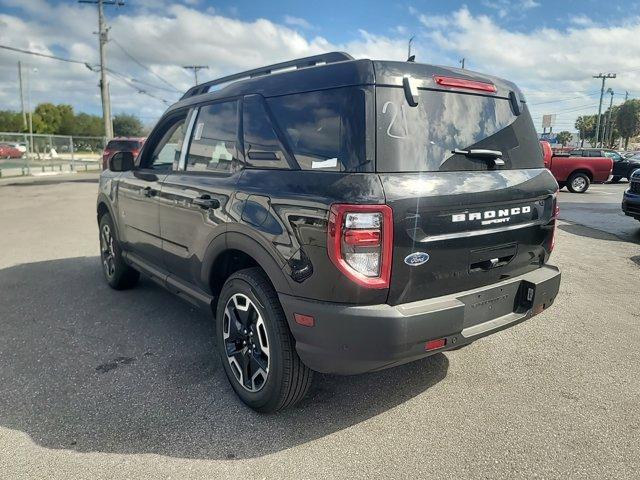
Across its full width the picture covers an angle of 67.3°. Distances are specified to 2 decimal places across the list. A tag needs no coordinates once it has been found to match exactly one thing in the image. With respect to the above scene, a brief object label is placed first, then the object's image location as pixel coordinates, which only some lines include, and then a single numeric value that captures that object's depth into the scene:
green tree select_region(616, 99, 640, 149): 73.38
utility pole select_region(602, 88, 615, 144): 73.28
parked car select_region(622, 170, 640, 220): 8.52
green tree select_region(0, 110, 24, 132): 68.34
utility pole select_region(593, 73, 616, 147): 63.00
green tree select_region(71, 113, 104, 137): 75.44
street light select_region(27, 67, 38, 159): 25.27
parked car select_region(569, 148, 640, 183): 22.33
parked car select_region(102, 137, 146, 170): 18.88
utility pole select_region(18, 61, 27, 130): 56.69
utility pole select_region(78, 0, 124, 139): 26.56
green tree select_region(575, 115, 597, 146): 95.97
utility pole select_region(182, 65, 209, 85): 55.22
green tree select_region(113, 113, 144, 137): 74.81
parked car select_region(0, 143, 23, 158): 23.65
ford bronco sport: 2.32
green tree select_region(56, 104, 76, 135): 76.31
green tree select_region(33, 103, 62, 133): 74.35
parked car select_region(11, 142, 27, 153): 24.76
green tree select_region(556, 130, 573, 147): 93.82
